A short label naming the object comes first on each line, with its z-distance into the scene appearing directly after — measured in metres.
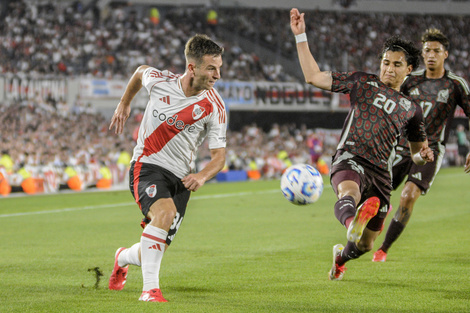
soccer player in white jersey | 12.12
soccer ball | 13.49
